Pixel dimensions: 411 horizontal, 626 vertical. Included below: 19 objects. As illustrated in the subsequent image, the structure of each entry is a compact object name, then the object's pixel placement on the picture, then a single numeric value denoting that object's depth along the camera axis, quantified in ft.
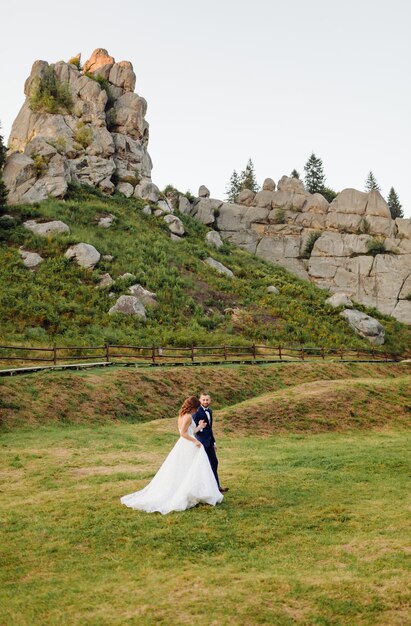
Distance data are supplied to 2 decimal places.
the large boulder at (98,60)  266.57
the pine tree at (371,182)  349.20
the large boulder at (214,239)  241.55
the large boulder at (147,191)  235.81
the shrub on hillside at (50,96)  241.14
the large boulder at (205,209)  268.21
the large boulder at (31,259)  168.48
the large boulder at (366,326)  200.85
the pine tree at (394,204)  336.86
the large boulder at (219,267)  211.20
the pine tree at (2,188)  188.14
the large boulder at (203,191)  288.10
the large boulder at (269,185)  290.35
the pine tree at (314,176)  328.08
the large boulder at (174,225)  226.79
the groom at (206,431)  41.14
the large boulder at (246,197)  284.00
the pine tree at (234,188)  343.09
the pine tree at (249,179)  334.03
